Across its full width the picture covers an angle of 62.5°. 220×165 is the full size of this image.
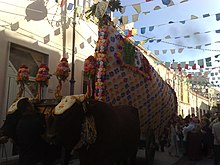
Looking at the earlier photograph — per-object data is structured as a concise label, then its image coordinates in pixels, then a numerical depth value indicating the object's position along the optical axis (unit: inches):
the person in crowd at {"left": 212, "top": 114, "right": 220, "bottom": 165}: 200.3
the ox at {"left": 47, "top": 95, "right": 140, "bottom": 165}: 111.1
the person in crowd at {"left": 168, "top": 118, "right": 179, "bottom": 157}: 292.9
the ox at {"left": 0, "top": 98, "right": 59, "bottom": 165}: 121.4
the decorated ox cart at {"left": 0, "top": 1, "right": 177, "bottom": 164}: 146.5
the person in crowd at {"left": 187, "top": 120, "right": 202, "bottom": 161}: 278.1
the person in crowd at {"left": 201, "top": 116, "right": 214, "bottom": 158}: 283.9
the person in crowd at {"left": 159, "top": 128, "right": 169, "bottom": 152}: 259.3
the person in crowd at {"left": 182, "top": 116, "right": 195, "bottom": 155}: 289.0
